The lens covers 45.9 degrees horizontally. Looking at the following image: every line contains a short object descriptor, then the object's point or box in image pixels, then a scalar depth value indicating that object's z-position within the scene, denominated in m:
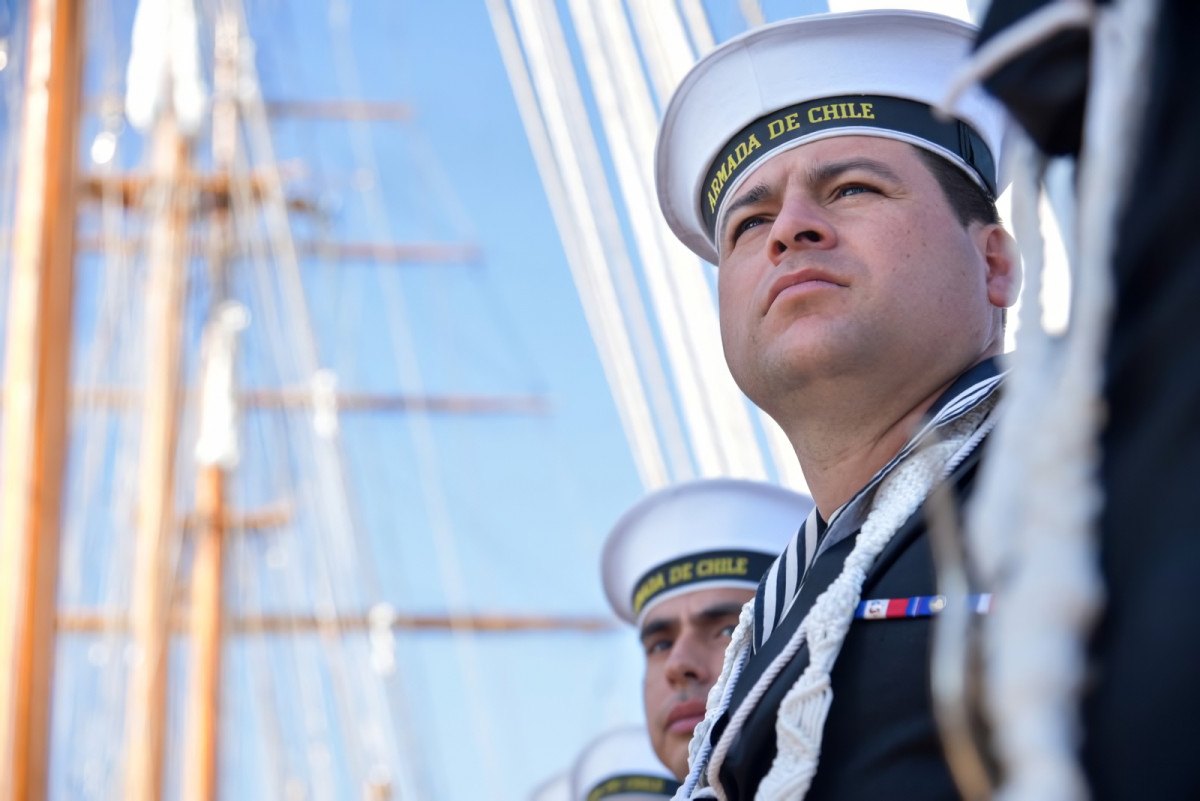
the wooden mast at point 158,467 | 8.36
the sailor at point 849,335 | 1.16
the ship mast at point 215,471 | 11.11
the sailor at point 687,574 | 2.99
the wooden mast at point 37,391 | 3.83
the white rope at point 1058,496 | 0.54
